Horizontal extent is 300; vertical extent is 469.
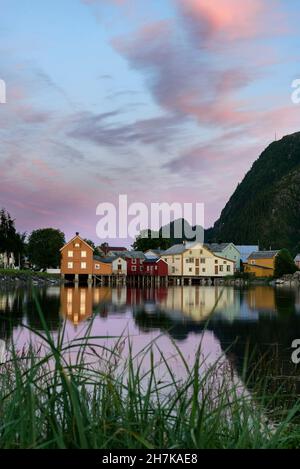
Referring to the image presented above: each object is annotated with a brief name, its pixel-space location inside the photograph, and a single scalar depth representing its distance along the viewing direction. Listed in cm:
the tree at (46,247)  10778
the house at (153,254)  11401
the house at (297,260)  11958
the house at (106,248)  13740
